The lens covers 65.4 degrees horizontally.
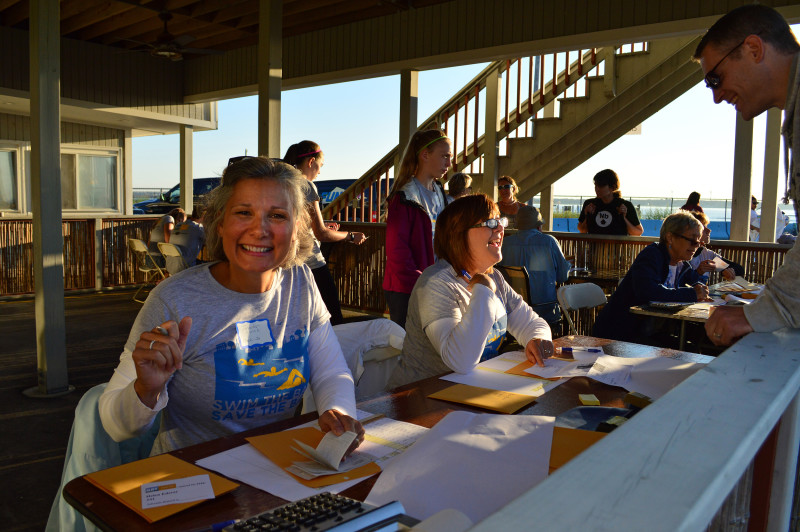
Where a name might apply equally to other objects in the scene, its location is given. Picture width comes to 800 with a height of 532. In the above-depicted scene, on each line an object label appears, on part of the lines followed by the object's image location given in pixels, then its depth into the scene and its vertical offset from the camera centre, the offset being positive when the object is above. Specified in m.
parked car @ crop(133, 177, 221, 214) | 18.62 +0.04
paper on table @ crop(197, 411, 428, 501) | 1.22 -0.54
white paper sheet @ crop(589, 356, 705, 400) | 1.91 -0.50
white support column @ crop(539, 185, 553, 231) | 9.36 +0.13
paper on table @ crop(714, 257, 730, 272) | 5.44 -0.40
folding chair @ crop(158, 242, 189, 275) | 7.63 -0.63
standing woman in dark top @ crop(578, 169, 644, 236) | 6.29 +0.04
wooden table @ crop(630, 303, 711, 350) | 3.73 -0.59
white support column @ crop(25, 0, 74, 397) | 4.55 +0.05
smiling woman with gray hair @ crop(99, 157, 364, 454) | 1.71 -0.34
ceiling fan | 7.53 +1.95
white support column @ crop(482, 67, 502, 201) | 8.37 +1.11
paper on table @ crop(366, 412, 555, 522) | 1.09 -0.49
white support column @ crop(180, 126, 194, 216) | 11.94 +0.80
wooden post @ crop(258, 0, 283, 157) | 6.03 +1.34
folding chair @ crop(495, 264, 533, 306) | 4.77 -0.51
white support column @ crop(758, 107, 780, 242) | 5.81 +0.35
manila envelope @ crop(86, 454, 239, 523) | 1.11 -0.53
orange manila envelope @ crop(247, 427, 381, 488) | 1.26 -0.54
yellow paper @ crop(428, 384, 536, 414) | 1.74 -0.54
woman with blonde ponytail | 3.66 -0.07
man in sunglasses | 1.60 +0.47
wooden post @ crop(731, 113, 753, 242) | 5.70 +0.45
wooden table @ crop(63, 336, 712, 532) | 1.09 -0.54
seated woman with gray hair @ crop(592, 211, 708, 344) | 4.20 -0.46
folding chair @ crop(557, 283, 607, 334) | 4.21 -0.56
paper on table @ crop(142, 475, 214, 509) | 1.13 -0.53
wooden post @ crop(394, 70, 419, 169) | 7.39 +1.29
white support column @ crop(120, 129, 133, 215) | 12.73 +0.69
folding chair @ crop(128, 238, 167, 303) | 9.20 -0.89
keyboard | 0.77 -0.43
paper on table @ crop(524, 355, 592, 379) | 2.12 -0.54
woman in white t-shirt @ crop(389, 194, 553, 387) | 2.33 -0.35
